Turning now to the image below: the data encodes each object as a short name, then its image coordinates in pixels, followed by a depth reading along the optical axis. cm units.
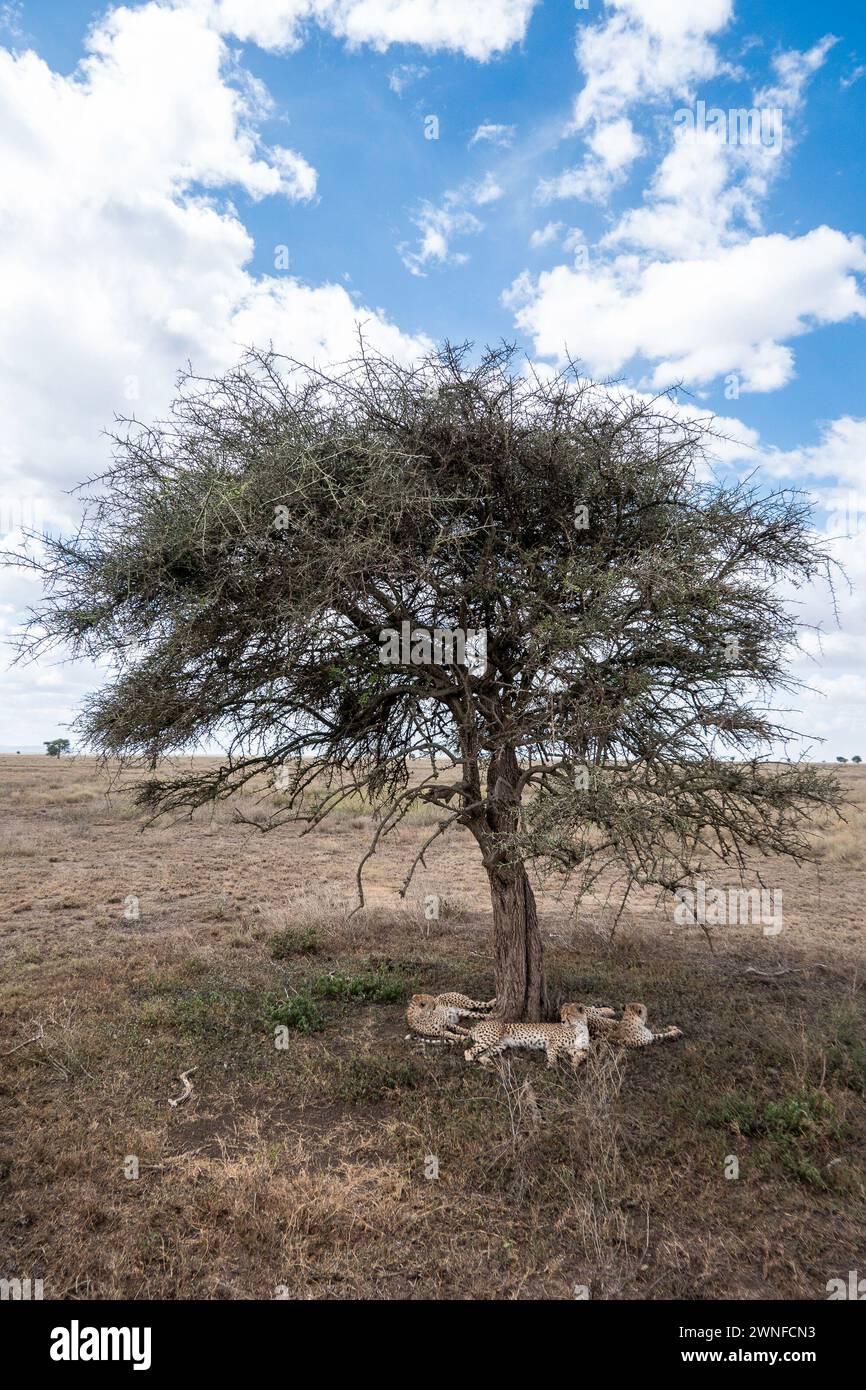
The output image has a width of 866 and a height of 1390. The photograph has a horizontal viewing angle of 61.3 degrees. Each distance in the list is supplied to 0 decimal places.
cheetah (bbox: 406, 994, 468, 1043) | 802
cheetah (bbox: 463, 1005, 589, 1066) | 735
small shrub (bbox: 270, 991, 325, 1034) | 844
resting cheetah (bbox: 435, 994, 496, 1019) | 848
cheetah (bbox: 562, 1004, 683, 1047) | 773
